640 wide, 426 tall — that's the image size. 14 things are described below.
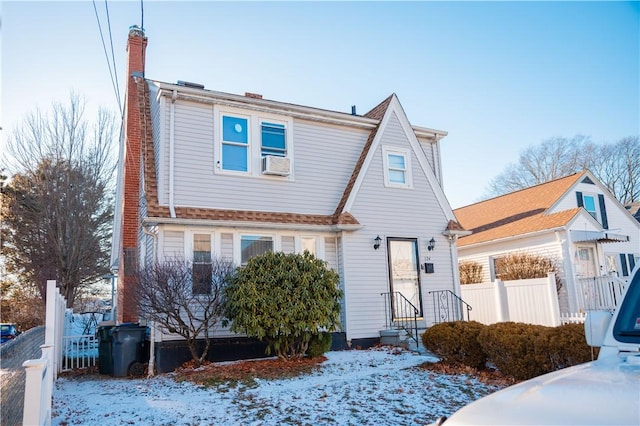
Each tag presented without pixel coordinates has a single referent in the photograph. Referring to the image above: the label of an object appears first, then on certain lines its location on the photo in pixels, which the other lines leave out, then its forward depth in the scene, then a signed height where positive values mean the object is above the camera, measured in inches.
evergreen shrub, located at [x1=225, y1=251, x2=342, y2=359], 371.2 -0.5
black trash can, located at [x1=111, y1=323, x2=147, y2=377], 403.5 -36.3
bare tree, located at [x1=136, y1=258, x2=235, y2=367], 371.2 +6.1
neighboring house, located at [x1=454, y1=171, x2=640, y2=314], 738.8 +92.9
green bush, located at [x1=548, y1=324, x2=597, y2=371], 274.5 -33.7
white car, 68.7 -17.3
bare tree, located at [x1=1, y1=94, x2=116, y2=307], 1000.2 +220.2
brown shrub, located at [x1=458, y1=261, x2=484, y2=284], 849.5 +31.4
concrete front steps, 454.2 -43.2
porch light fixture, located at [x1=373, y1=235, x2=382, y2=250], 503.2 +54.0
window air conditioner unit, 478.6 +132.1
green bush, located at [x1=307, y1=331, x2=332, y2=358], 406.6 -39.3
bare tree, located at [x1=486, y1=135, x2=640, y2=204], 1494.8 +397.2
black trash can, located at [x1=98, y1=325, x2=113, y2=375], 410.6 -38.5
